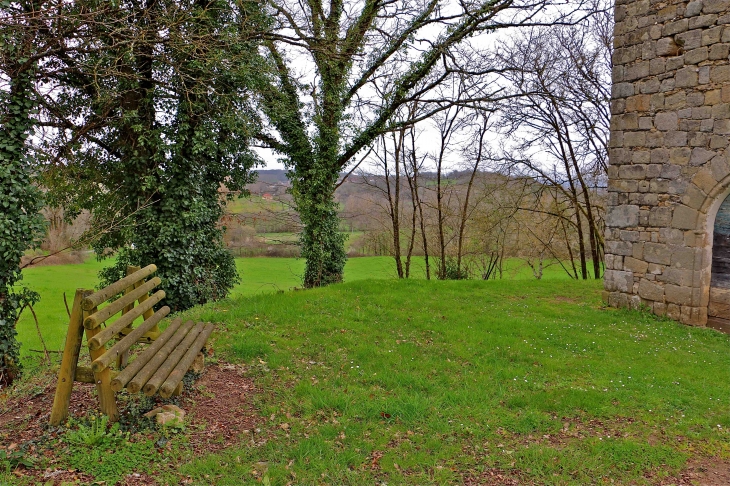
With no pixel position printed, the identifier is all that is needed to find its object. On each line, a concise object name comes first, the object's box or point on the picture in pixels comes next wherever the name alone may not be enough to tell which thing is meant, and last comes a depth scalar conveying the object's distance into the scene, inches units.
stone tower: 279.9
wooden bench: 140.6
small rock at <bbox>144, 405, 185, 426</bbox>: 153.9
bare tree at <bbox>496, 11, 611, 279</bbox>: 530.3
